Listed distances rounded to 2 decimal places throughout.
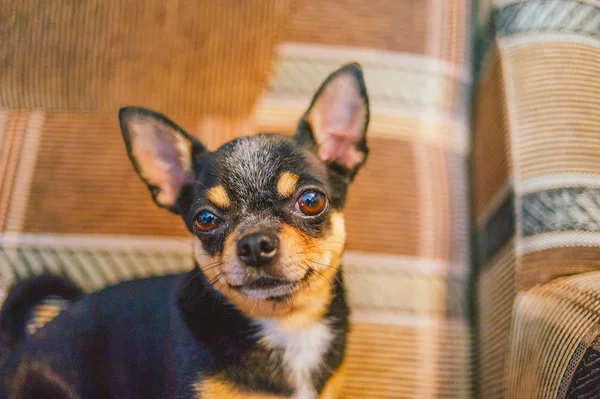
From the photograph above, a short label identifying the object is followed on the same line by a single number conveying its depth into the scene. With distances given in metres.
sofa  0.44
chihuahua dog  0.38
